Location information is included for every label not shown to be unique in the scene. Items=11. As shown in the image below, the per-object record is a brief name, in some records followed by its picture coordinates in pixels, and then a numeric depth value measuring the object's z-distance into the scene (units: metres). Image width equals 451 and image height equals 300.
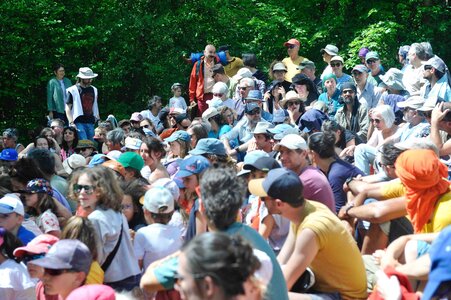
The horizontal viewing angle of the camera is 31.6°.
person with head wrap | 5.07
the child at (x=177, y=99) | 16.64
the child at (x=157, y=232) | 6.04
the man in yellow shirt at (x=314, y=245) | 4.91
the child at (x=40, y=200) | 7.01
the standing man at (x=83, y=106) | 15.58
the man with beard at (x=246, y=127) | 11.60
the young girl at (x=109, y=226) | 5.93
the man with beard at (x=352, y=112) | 11.67
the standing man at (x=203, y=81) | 16.20
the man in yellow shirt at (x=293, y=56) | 15.96
